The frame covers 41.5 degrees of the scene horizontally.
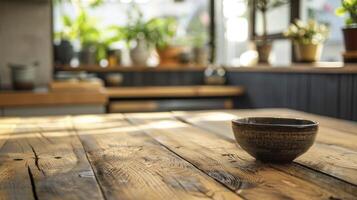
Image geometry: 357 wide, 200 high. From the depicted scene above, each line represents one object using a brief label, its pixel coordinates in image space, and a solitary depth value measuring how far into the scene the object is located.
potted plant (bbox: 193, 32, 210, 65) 4.73
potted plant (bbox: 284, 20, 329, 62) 3.22
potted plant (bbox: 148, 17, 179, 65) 4.57
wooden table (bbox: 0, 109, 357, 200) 0.85
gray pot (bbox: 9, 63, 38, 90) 3.41
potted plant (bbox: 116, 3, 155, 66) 4.49
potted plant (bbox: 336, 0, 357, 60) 2.69
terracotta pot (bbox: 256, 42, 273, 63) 3.94
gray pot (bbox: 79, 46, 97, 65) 4.38
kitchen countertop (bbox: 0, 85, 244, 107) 3.21
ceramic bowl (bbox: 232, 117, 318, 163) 1.01
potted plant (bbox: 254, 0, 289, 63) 3.93
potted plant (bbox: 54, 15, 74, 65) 4.25
